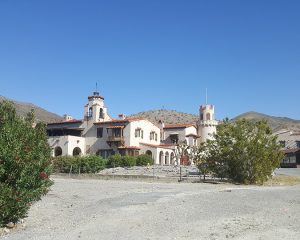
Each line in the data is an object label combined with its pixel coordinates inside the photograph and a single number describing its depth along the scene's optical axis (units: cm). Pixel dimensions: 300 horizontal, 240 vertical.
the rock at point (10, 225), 992
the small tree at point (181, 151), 4367
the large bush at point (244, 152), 2418
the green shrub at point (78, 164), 3312
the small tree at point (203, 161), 2558
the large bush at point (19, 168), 977
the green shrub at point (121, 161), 3744
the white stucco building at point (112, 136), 4349
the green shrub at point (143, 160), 3878
